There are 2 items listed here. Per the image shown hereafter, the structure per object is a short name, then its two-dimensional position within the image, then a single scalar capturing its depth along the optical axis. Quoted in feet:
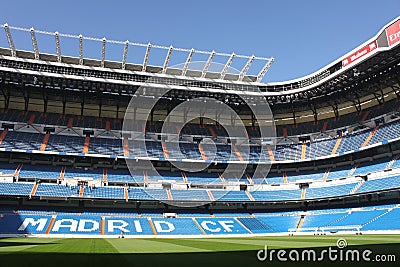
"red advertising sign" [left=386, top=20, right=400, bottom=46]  102.53
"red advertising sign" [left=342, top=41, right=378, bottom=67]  111.02
